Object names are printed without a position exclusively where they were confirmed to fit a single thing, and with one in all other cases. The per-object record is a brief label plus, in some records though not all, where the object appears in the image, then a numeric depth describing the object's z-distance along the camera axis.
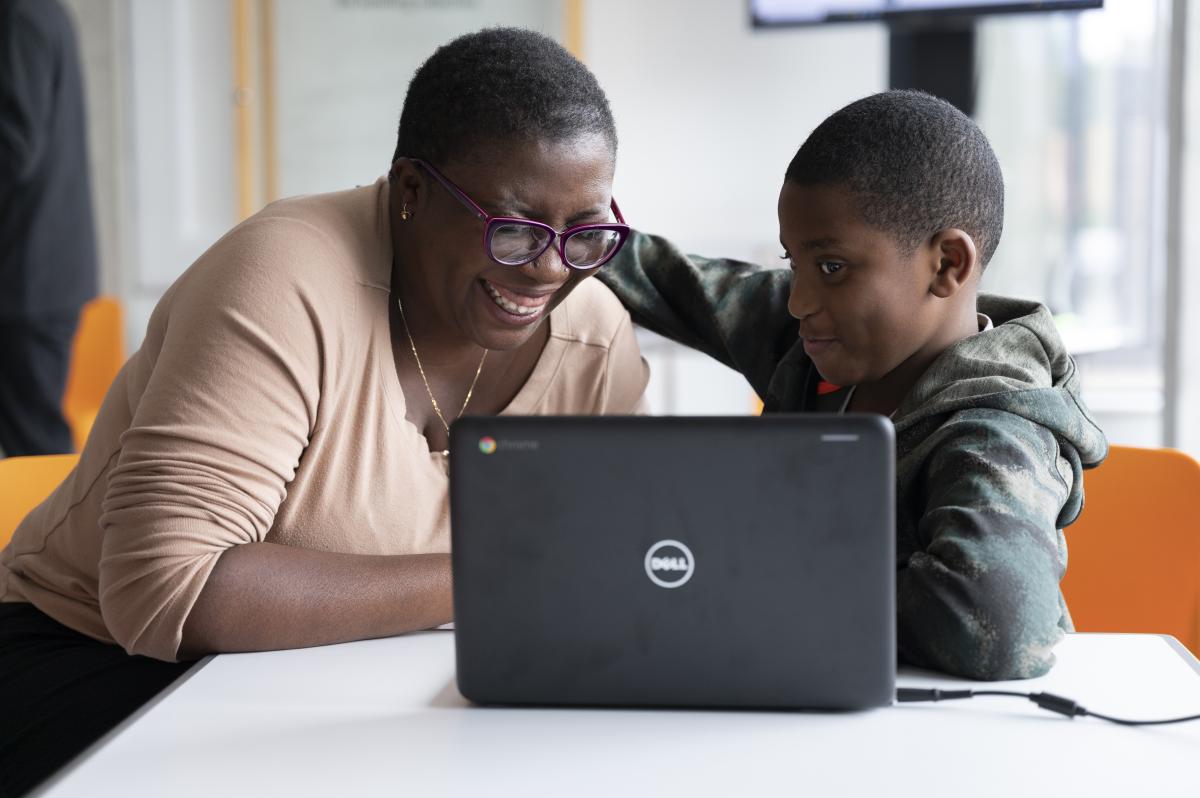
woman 1.14
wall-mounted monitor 3.12
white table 0.82
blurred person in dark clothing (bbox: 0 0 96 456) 3.55
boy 1.02
